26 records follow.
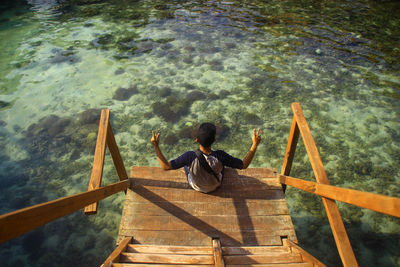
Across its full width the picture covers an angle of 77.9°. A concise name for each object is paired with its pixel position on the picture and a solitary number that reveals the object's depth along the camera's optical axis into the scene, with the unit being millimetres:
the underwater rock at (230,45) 9477
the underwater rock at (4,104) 7060
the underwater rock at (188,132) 6055
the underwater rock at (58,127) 6273
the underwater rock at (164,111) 6600
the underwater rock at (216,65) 8352
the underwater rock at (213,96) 7198
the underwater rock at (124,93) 7266
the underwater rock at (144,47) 9328
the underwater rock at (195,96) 7184
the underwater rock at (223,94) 7239
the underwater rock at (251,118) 6430
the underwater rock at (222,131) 6035
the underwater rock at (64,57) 8852
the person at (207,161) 2787
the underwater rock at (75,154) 5712
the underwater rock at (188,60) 8670
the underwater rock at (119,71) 8203
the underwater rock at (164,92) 7344
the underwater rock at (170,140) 5941
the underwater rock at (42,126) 6301
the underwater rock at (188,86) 7579
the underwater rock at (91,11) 12031
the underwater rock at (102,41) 9716
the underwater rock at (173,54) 8945
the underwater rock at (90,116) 6578
